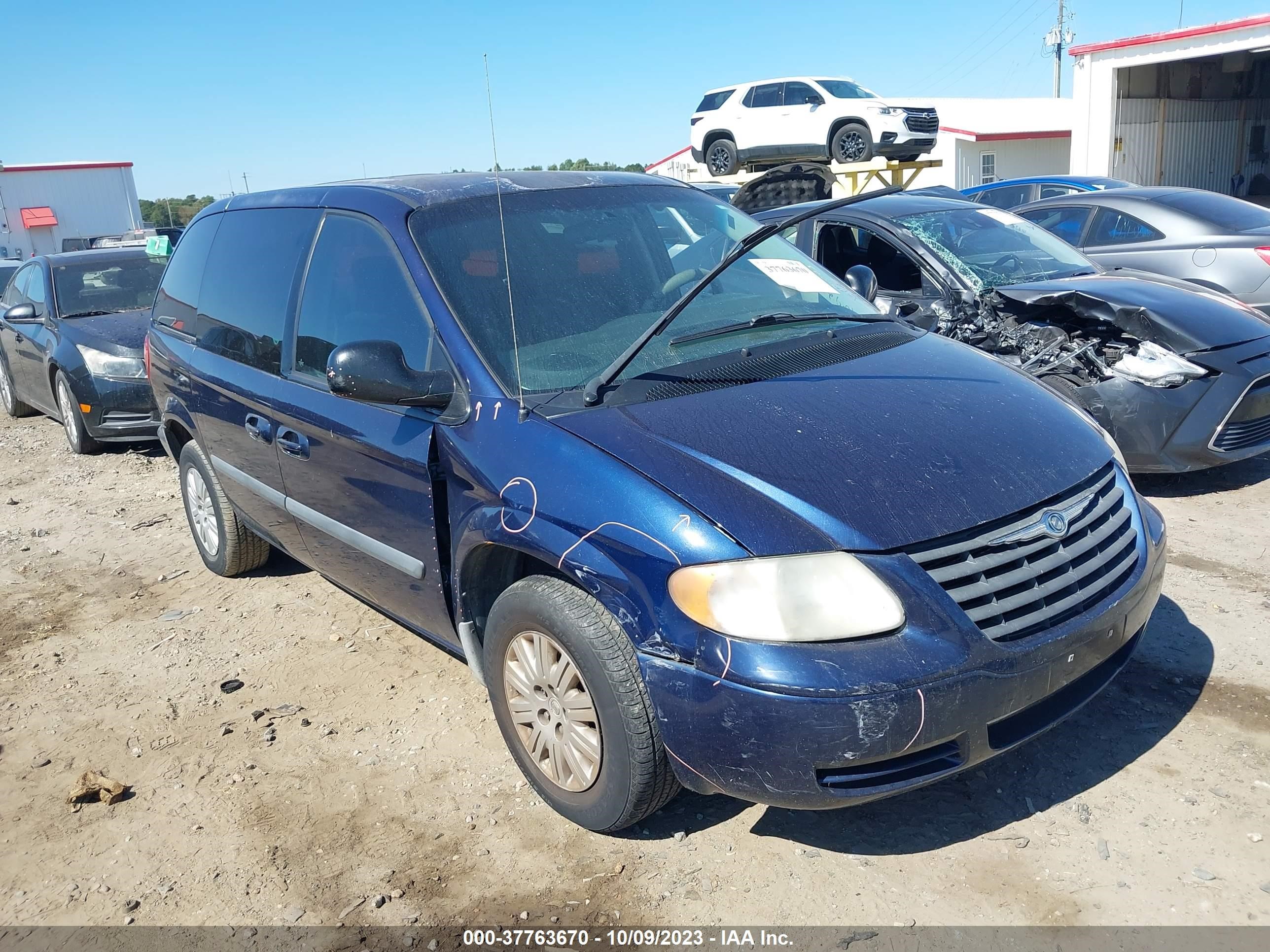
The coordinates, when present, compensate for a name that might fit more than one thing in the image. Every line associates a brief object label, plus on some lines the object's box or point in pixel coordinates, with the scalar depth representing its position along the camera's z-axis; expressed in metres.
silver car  7.73
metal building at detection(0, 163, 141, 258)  33.75
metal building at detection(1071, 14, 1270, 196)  18.42
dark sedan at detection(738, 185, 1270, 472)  5.23
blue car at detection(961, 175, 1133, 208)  11.17
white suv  16.55
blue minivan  2.40
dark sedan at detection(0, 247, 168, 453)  8.25
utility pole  59.81
